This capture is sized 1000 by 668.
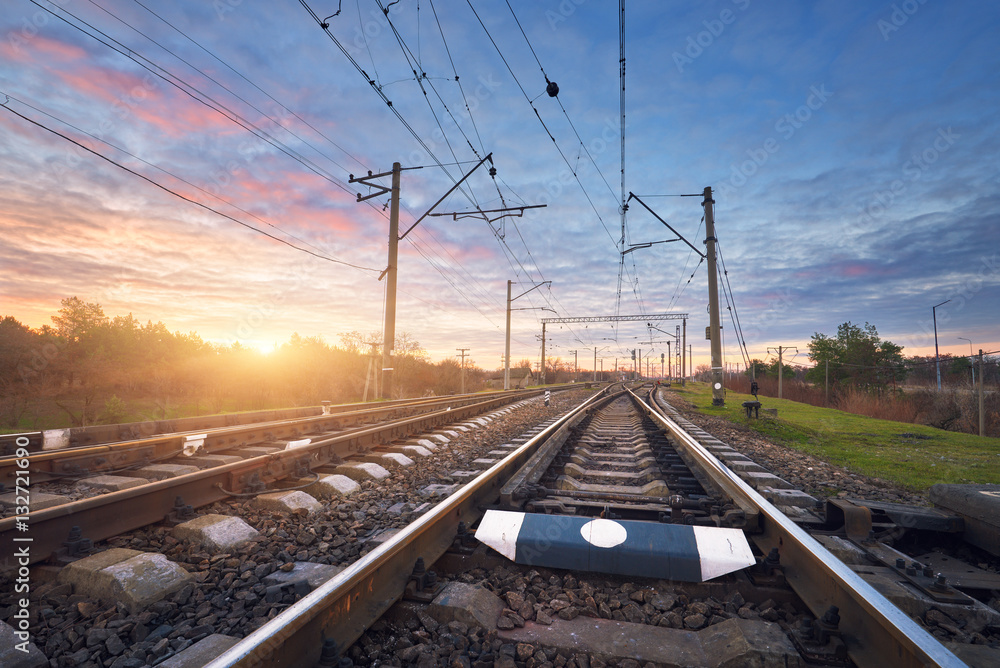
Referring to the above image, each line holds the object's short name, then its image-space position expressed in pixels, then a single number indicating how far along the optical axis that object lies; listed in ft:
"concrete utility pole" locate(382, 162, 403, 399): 55.31
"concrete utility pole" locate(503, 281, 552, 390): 116.88
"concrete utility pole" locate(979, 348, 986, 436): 42.18
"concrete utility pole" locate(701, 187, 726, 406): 53.36
